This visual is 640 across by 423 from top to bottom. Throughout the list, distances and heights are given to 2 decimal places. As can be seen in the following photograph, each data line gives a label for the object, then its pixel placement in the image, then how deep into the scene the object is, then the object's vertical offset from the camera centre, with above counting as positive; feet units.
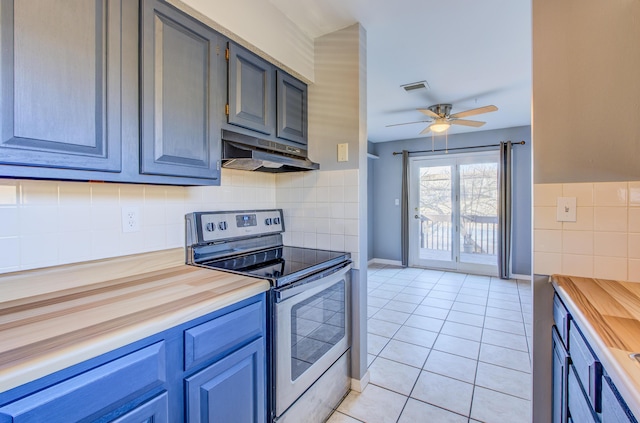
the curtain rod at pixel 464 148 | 14.64 +3.46
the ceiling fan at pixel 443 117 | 10.66 +3.51
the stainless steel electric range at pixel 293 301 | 4.44 -1.52
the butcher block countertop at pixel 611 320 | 2.12 -1.09
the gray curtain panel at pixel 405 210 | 17.30 +0.13
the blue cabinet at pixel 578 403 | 2.93 -2.08
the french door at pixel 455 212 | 15.61 -0.01
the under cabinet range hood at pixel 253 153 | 5.13 +1.08
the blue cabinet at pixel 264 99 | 5.34 +2.31
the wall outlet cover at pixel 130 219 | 4.66 -0.09
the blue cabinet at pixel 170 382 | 2.32 -1.63
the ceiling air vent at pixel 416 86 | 9.50 +4.16
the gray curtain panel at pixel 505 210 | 14.69 +0.09
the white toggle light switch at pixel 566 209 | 4.50 +0.04
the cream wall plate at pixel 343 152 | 6.54 +1.34
